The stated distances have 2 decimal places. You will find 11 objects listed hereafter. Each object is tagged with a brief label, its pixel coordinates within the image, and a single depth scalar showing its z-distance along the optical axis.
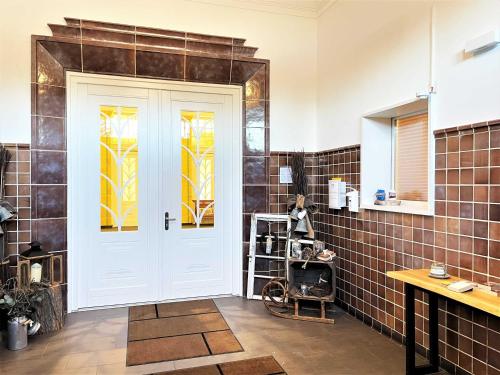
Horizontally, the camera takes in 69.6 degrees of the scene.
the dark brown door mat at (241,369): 2.48
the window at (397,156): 3.00
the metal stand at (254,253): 4.04
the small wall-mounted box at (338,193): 3.65
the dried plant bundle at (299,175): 4.04
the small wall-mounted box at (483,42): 2.10
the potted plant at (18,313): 2.80
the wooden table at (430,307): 2.20
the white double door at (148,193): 3.69
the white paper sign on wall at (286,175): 4.20
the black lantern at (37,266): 3.17
